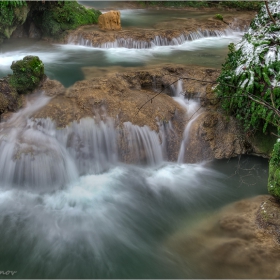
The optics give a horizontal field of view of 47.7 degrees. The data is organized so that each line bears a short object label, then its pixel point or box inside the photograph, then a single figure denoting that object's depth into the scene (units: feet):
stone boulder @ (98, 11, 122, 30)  40.04
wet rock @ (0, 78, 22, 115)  22.36
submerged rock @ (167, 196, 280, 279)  13.85
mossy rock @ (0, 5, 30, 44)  33.58
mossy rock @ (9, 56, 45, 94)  23.57
